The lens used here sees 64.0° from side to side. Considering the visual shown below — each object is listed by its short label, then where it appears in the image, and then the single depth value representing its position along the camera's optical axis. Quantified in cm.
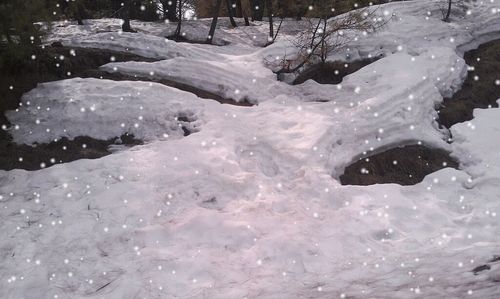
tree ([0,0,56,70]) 881
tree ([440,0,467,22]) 1752
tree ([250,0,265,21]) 2697
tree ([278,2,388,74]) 1341
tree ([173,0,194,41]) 1953
